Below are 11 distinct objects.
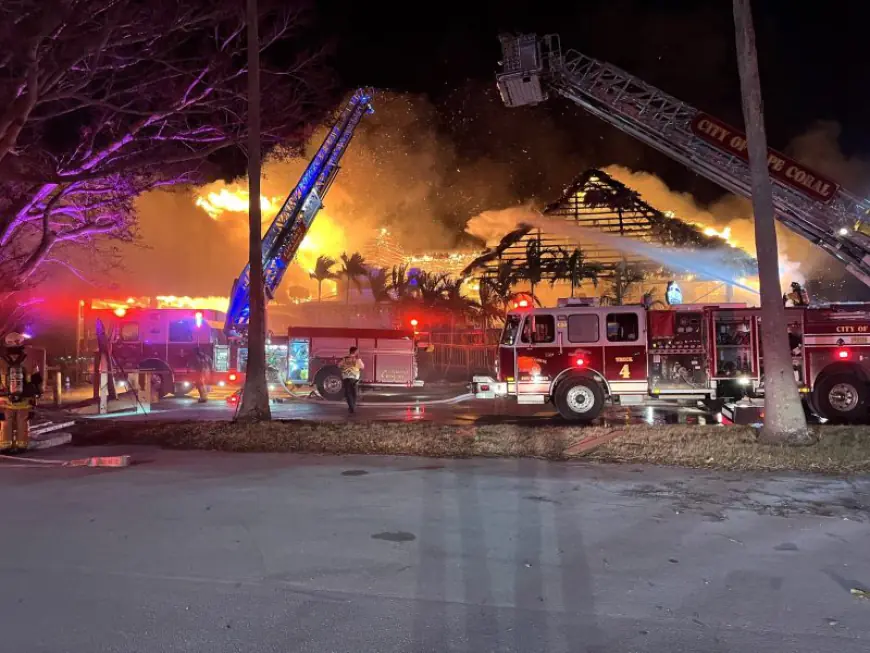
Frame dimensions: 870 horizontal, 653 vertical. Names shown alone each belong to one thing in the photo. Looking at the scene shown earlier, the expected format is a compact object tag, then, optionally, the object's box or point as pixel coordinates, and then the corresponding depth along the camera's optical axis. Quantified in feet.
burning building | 83.30
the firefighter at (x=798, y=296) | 39.99
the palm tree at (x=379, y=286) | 90.99
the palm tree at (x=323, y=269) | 99.60
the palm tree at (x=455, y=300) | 86.43
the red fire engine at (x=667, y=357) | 37.35
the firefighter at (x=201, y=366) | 54.95
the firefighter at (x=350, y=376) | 43.57
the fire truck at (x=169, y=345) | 54.90
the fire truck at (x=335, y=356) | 53.31
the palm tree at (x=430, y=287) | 86.94
